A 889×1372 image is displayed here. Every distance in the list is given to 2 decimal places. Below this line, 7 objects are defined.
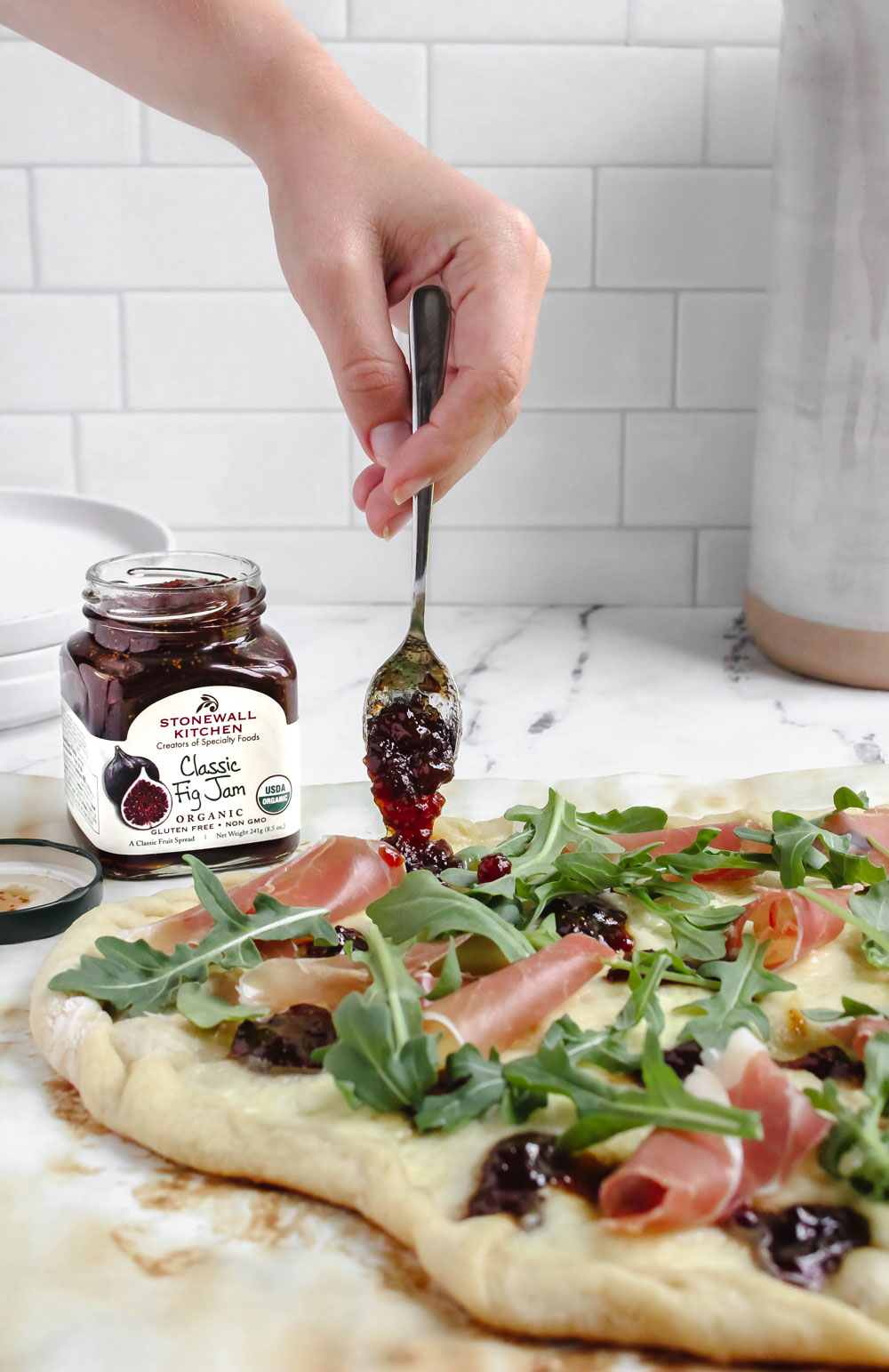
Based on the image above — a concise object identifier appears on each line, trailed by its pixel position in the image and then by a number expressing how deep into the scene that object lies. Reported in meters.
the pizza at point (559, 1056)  0.68
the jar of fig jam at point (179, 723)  0.82
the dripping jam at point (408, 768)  0.84
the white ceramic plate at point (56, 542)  1.00
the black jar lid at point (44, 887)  0.80
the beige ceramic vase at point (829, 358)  0.93
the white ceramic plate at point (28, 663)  0.94
